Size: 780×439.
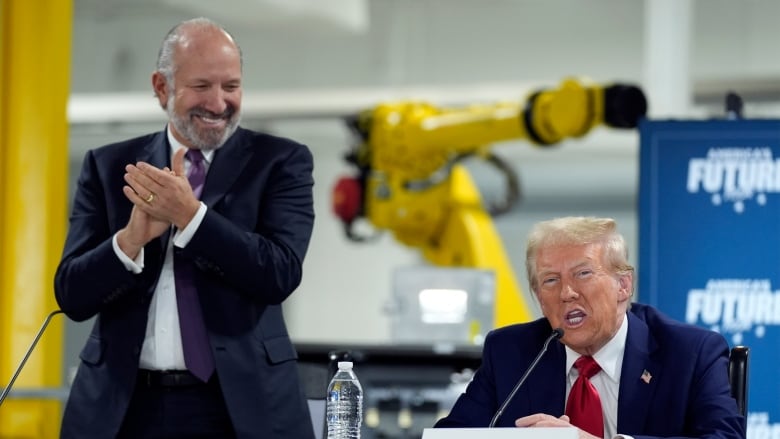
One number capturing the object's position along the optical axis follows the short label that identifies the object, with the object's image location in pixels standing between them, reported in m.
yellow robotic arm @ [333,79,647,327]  15.55
